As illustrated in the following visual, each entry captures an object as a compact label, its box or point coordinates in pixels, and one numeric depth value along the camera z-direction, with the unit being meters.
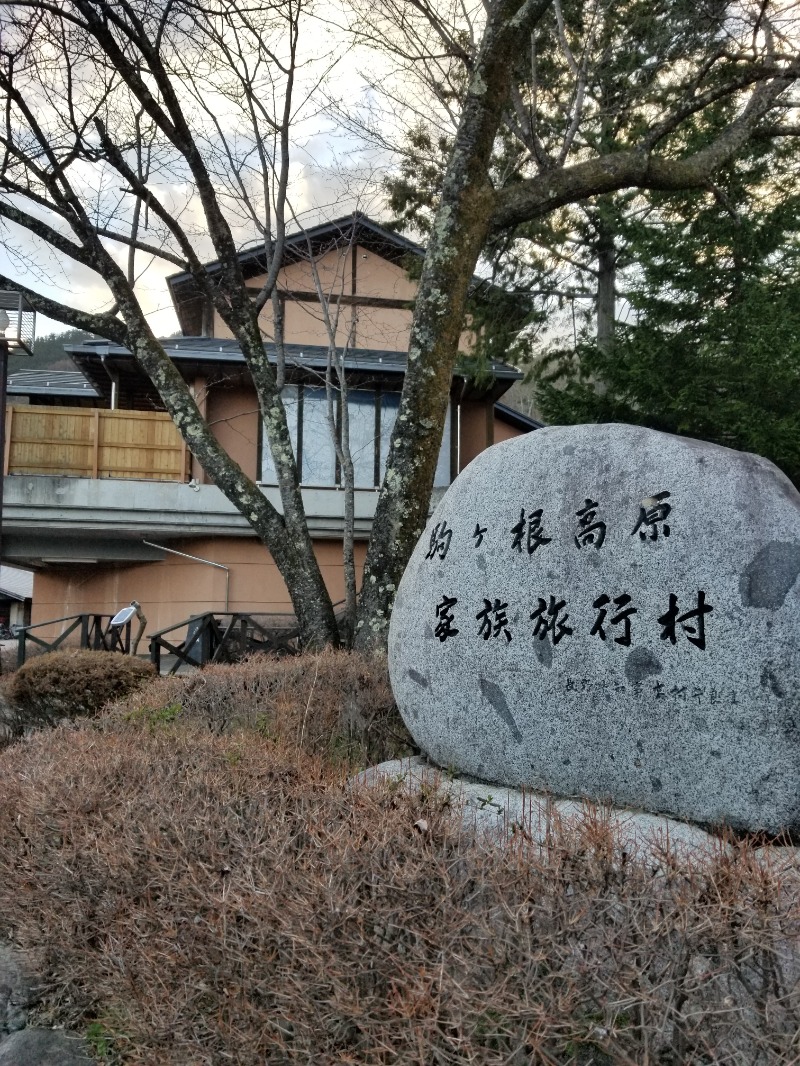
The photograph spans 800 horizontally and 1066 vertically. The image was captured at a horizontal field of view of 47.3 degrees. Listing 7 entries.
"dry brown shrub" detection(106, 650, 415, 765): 6.02
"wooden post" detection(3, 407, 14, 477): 17.98
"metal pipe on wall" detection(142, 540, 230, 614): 19.22
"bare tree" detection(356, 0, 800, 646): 8.55
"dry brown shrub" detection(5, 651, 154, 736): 9.86
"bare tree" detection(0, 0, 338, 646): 9.52
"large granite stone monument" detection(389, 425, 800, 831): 3.92
